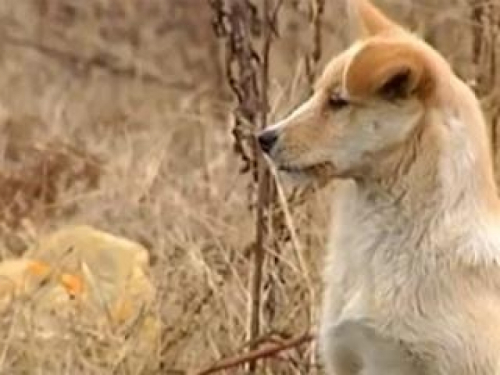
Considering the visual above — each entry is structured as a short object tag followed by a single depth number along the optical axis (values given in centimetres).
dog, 925
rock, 1253
